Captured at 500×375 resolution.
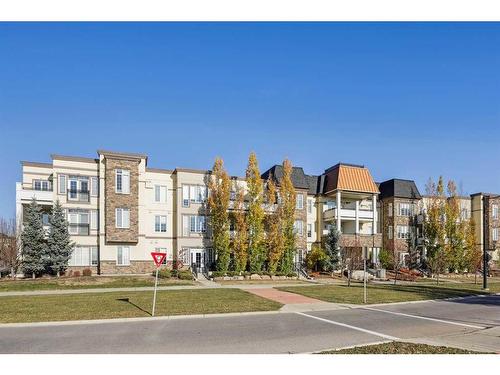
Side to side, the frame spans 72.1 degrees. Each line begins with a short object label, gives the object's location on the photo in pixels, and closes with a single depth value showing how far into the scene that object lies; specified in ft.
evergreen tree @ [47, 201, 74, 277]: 91.97
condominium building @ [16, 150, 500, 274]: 99.04
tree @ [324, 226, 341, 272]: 117.08
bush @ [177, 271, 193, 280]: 92.32
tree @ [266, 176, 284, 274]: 106.11
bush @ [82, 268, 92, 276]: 94.27
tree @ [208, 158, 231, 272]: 102.83
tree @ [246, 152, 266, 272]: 104.73
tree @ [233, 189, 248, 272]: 102.89
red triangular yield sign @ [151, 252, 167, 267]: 44.29
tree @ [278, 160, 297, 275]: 109.81
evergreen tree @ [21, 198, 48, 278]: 90.12
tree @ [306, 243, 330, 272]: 116.98
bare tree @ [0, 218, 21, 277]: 87.15
